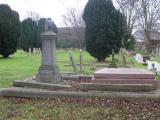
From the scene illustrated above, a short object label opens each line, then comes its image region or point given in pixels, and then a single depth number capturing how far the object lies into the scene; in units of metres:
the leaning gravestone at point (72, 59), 9.70
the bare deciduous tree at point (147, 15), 27.23
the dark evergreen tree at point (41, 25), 34.63
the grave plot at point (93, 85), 5.89
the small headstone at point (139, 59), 17.68
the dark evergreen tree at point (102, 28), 16.52
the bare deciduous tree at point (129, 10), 23.28
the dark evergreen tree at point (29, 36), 31.84
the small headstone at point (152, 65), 11.85
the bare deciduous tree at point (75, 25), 42.54
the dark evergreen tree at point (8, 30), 21.25
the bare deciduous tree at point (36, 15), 53.19
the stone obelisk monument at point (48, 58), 7.76
